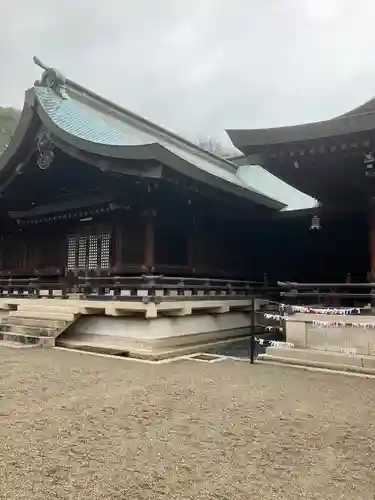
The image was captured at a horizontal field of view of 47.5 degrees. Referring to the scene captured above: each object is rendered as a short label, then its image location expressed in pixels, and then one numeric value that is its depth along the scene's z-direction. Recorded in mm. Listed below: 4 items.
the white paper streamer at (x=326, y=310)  8272
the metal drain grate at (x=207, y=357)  8947
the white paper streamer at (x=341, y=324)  7816
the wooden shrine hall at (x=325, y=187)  8039
